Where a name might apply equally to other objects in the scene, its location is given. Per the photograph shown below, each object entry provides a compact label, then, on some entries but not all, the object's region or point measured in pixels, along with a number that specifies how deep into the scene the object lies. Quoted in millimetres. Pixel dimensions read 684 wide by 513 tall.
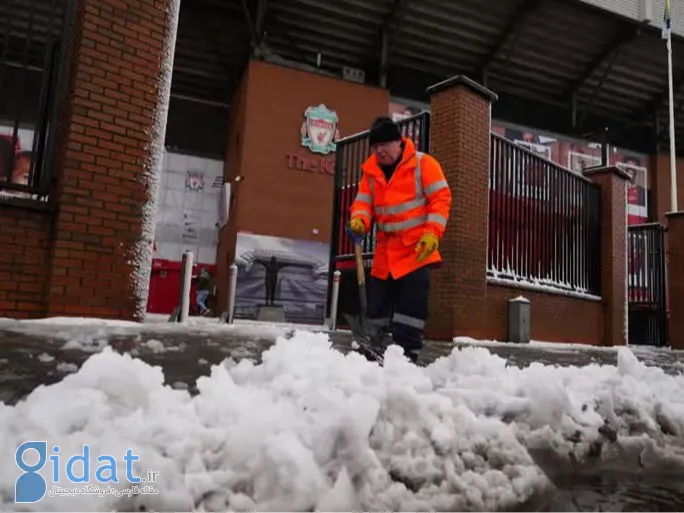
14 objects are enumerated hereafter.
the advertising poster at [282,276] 14195
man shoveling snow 3811
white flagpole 16906
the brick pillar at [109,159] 4457
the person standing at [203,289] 14490
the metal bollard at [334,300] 8898
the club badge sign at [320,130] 15086
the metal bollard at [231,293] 8055
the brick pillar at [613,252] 10680
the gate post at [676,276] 12070
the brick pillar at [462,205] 7633
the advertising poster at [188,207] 15820
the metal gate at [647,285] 13203
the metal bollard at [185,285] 6855
